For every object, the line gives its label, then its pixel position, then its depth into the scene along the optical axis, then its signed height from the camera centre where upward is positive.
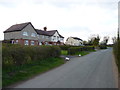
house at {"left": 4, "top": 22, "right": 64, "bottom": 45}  36.03 +2.55
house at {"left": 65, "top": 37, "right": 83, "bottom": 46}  91.50 +1.25
